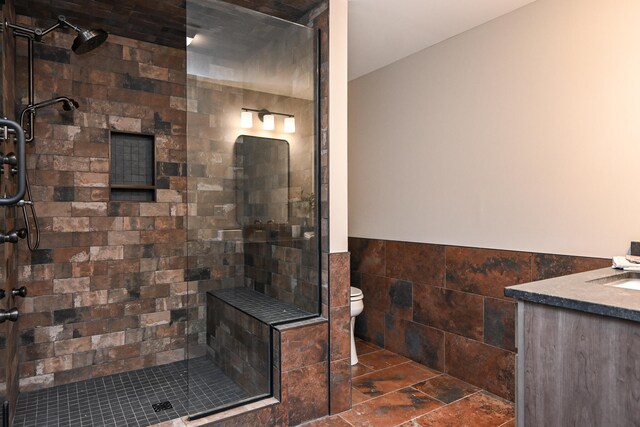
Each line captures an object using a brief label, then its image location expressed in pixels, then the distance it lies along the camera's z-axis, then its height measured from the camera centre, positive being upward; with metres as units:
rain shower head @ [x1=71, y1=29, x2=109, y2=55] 2.57 +1.12
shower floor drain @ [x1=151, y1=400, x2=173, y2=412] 2.48 -1.21
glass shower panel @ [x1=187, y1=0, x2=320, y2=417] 2.30 +0.11
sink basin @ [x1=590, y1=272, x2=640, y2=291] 1.72 -0.31
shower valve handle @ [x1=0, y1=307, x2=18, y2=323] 1.68 -0.44
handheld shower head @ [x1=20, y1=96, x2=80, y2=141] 2.66 +0.69
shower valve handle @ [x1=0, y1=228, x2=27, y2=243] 1.69 -0.11
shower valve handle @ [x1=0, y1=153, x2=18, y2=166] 1.79 +0.23
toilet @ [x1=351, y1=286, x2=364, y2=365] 3.24 -0.76
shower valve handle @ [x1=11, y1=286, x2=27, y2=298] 2.15 -0.43
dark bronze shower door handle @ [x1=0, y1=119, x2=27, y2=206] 1.39 +0.17
